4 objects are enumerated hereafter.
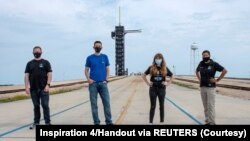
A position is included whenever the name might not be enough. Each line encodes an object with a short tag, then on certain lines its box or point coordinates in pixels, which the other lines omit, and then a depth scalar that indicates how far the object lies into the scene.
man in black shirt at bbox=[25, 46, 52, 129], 8.57
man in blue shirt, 8.21
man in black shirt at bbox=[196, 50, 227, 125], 8.75
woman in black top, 8.46
